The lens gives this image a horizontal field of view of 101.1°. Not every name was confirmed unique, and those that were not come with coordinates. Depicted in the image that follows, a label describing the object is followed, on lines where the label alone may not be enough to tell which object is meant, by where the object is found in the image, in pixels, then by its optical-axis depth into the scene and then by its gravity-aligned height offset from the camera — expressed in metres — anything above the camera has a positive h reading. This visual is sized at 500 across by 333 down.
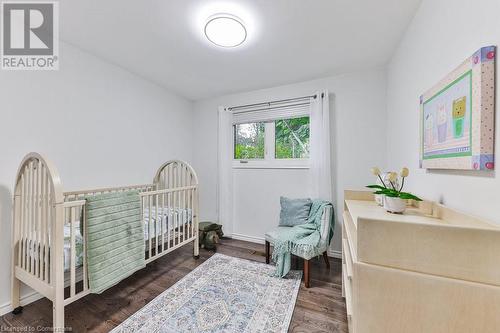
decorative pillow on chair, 2.45 -0.57
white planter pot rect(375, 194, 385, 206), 1.36 -0.23
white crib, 1.26 -0.52
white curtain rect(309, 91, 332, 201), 2.48 +0.21
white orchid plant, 1.08 -0.14
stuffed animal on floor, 2.75 -0.97
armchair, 1.91 -0.79
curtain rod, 2.66 +0.87
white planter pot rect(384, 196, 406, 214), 1.09 -0.21
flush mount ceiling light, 1.54 +1.07
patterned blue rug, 1.43 -1.12
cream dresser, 0.68 -0.39
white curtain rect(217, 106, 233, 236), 3.12 -0.13
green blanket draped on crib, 1.44 -0.57
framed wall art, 0.79 +0.22
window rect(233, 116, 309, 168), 2.80 +0.31
